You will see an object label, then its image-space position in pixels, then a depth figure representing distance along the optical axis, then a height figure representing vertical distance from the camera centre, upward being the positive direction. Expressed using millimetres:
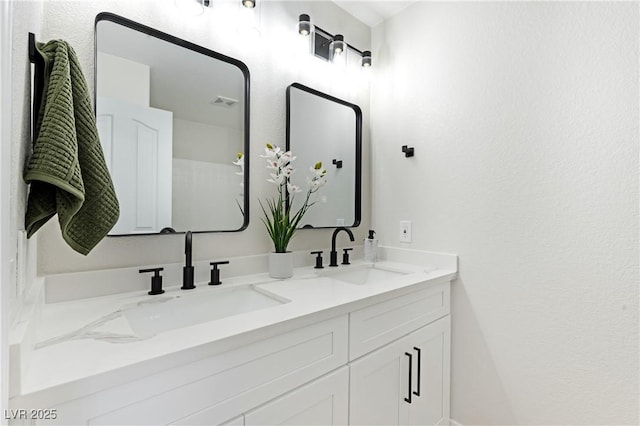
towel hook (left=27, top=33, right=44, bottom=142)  685 +288
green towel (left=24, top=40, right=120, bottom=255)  609 +89
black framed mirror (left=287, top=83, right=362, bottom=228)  1563 +342
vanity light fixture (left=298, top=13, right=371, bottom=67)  1617 +863
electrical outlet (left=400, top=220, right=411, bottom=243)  1684 -100
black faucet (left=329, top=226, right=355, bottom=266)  1575 -203
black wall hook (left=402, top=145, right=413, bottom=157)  1665 +328
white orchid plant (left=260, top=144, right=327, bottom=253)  1346 +48
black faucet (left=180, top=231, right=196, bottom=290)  1123 -216
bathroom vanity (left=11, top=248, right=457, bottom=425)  594 -353
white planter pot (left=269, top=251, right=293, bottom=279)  1321 -228
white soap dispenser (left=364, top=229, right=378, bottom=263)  1674 -202
